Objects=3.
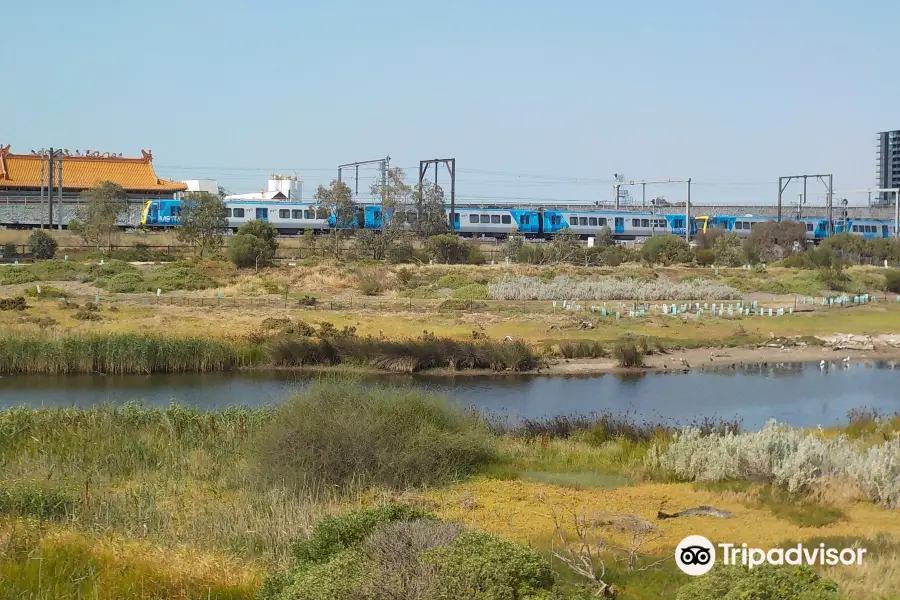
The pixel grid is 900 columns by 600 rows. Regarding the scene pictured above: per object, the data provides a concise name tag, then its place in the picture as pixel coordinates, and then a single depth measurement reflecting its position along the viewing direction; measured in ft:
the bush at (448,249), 181.88
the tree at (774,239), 224.12
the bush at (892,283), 173.58
